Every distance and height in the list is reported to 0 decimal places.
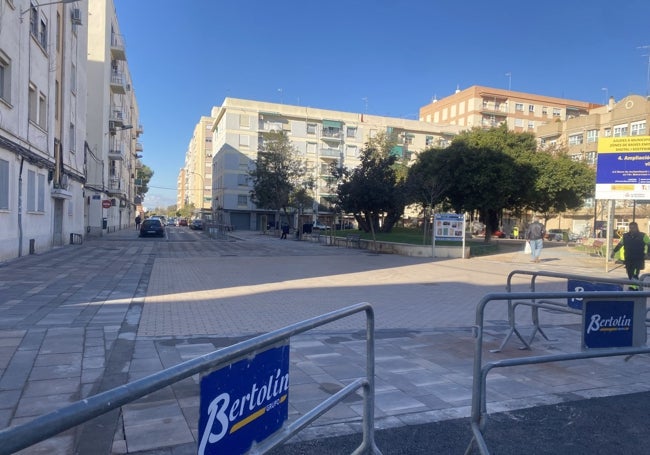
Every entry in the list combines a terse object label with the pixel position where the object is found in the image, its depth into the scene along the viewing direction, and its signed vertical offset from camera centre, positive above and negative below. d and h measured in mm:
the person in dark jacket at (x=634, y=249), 12039 -637
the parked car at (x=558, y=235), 47275 -1442
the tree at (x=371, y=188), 29141 +1639
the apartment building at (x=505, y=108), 77562 +18566
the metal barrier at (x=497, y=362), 3447 -1119
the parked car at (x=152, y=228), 34750 -1497
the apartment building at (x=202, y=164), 99938 +9897
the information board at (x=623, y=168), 17312 +2024
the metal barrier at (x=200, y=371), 1356 -629
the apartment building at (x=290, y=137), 65562 +10830
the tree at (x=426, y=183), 27781 +1968
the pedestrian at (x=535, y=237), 20609 -709
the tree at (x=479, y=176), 29734 +2631
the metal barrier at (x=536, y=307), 6168 -1152
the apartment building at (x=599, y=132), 51250 +10824
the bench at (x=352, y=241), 29156 -1608
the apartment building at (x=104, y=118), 34469 +6995
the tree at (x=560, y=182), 31609 +2562
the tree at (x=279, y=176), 39250 +2922
